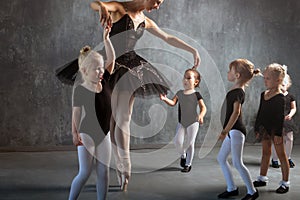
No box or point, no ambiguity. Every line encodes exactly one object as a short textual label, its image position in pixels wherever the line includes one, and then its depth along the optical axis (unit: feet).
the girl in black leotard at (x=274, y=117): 12.00
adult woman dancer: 11.15
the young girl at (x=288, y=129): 15.40
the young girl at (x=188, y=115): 14.47
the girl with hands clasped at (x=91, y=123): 8.77
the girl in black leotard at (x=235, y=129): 10.85
